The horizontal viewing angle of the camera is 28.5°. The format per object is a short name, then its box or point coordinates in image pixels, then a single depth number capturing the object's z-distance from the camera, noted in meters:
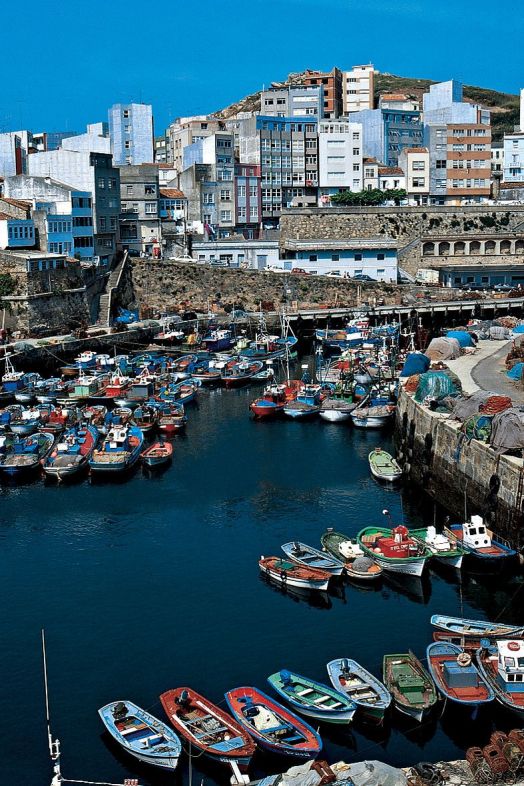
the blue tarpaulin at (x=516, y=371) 46.59
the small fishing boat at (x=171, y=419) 49.38
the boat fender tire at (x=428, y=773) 19.00
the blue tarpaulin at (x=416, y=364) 51.31
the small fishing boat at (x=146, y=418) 48.84
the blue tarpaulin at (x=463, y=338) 58.03
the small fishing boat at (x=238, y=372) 60.94
